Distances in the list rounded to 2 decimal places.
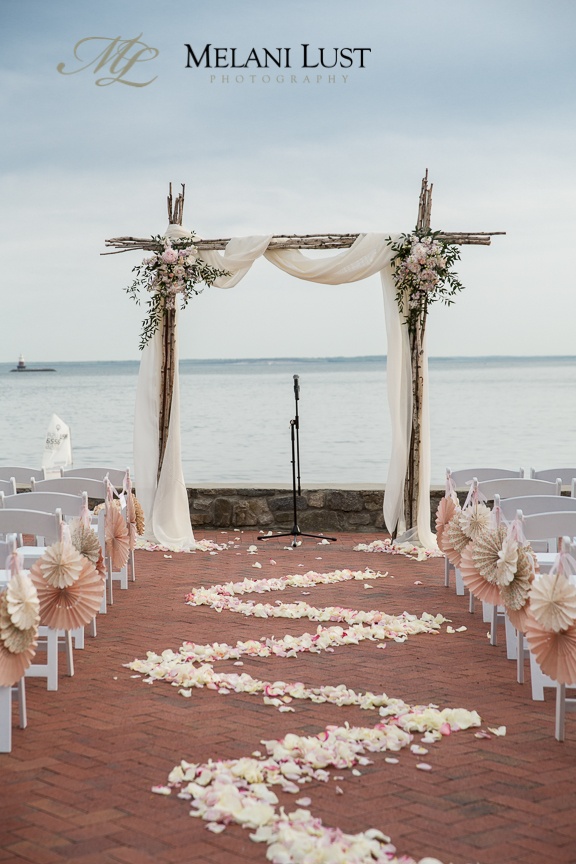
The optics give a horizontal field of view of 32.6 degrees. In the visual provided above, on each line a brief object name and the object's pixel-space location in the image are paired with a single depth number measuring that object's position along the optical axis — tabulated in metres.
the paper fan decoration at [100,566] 4.89
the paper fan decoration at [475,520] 5.16
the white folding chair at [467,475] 6.66
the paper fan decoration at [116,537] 5.92
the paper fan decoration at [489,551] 4.32
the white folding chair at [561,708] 3.68
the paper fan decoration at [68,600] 4.07
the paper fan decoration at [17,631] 3.35
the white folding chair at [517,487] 5.84
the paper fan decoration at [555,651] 3.41
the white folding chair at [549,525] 4.27
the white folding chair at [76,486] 6.09
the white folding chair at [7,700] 3.53
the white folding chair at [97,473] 6.92
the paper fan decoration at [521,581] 3.96
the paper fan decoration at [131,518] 6.66
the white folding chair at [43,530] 4.36
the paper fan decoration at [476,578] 4.43
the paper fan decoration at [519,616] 3.96
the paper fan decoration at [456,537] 5.42
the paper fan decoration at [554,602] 3.39
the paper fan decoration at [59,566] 4.02
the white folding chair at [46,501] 5.14
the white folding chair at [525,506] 4.79
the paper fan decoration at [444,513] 6.29
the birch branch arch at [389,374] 8.45
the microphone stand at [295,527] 8.68
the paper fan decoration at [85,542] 4.60
